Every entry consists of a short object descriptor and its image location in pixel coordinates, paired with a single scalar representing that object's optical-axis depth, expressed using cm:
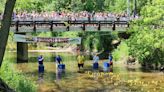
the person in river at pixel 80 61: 2379
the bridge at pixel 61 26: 2790
